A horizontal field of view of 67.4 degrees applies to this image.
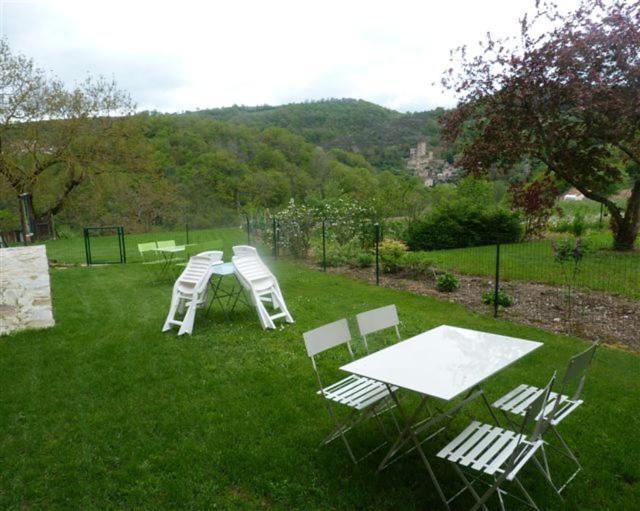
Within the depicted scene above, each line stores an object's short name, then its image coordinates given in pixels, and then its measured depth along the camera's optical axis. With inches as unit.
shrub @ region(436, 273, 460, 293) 328.5
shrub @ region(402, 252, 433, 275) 377.1
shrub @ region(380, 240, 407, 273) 394.0
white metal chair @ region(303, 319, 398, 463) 128.4
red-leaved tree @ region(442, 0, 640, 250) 347.9
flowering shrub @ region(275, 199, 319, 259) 508.4
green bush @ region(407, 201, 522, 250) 551.2
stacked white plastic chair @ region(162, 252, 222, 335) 243.4
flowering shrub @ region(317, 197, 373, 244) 516.9
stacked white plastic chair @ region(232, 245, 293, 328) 249.1
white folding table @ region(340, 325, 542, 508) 106.9
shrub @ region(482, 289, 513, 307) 282.8
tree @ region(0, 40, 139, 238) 577.0
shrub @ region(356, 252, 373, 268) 433.1
